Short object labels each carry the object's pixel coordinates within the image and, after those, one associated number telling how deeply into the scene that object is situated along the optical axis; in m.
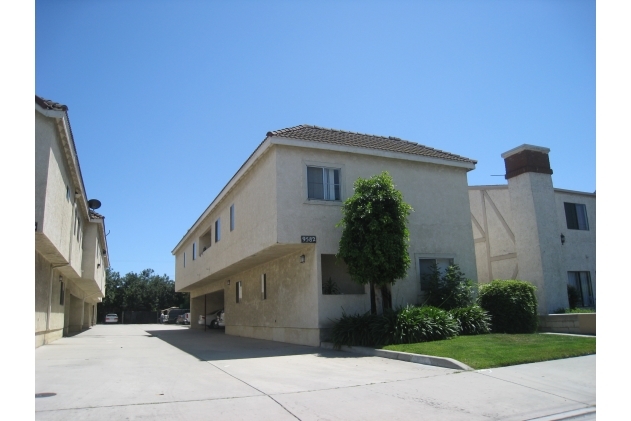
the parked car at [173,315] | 60.33
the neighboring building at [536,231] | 17.27
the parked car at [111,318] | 66.50
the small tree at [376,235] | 13.59
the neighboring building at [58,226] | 11.39
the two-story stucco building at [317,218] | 14.74
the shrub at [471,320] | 14.18
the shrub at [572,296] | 18.59
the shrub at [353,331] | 13.14
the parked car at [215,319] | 32.25
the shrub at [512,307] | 15.15
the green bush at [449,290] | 15.39
